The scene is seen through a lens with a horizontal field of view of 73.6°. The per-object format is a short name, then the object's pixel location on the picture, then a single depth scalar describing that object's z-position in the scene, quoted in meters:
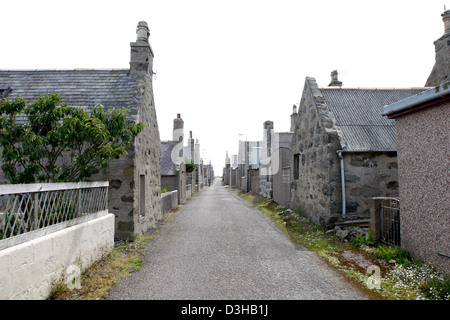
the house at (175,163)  22.48
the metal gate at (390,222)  7.05
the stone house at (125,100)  8.99
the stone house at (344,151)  9.69
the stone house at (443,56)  12.37
